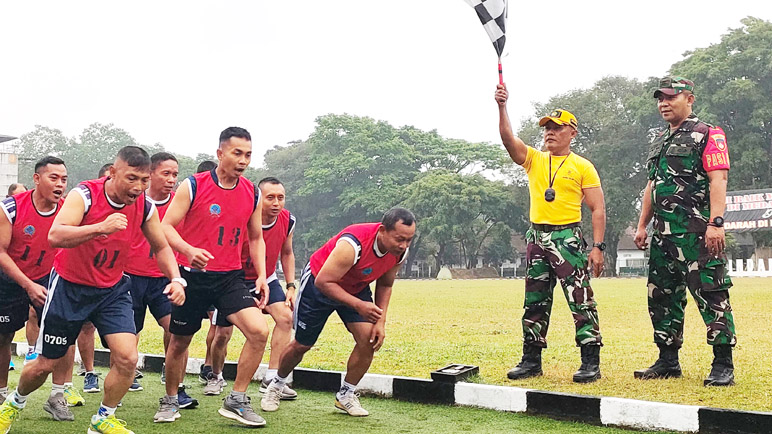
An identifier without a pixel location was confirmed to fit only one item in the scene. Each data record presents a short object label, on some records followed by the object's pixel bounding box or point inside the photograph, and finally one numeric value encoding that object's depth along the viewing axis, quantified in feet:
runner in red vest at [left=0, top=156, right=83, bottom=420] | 20.76
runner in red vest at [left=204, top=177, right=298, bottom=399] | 23.80
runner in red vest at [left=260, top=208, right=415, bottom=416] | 20.10
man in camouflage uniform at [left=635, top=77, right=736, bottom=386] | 21.95
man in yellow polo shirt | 23.35
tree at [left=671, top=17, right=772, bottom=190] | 172.76
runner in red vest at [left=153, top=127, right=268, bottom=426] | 20.01
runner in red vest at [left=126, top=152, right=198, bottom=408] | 24.27
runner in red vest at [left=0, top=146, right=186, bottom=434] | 17.54
